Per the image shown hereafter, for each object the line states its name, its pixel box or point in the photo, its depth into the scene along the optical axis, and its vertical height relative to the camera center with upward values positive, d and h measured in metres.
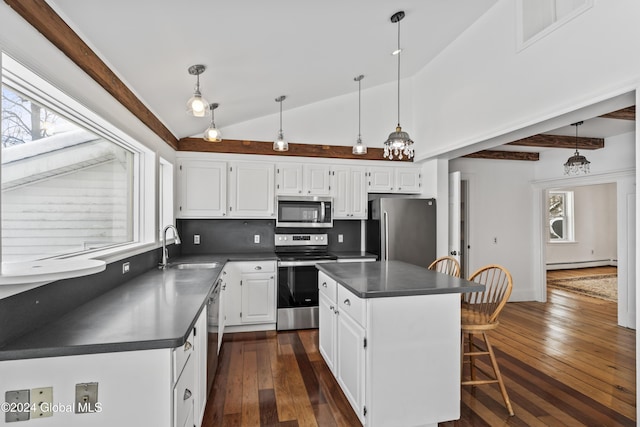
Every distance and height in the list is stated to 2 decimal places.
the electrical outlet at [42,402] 1.22 -0.67
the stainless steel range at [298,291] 4.00 -0.88
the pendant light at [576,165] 4.18 +0.66
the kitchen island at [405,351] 2.03 -0.83
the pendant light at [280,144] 3.48 +0.75
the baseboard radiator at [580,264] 8.44 -1.20
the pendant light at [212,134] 2.79 +0.68
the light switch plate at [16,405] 1.20 -0.67
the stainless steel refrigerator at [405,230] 4.16 -0.16
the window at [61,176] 1.56 +0.26
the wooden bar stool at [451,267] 2.93 -0.46
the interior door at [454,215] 4.41 +0.02
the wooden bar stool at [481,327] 2.35 -0.77
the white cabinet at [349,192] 4.47 +0.33
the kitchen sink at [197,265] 3.53 -0.51
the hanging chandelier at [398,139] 2.65 +0.61
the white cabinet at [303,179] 4.34 +0.48
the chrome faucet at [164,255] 3.13 -0.36
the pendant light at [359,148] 3.33 +0.68
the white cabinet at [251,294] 3.87 -0.89
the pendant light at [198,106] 2.04 +0.67
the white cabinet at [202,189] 4.09 +0.34
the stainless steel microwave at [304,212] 4.27 +0.06
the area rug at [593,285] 5.94 -1.34
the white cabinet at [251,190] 4.21 +0.33
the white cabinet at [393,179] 4.59 +0.51
